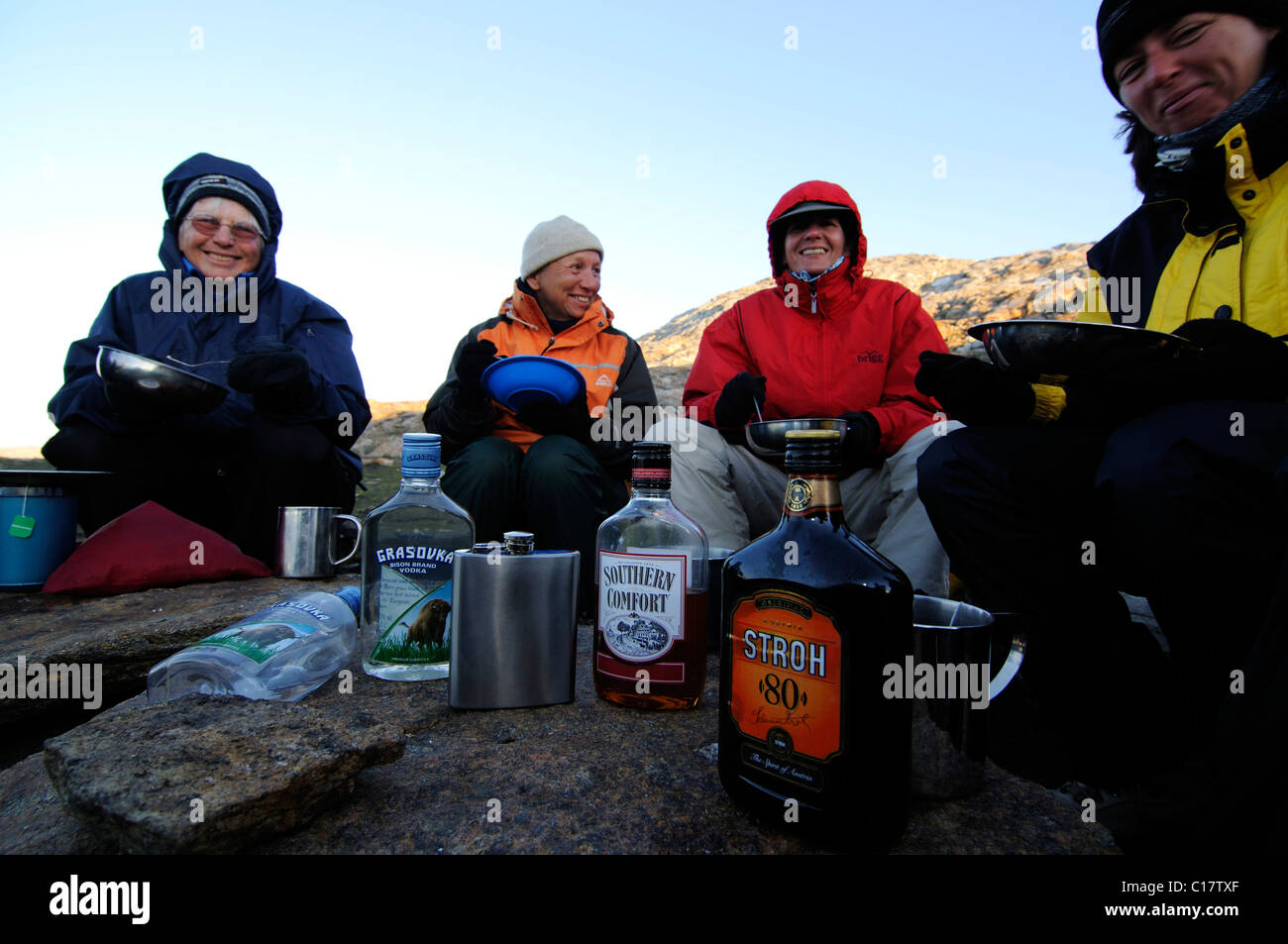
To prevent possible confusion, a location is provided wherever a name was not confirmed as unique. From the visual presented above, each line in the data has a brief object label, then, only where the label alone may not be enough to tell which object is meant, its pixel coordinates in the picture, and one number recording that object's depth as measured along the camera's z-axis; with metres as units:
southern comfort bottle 0.43
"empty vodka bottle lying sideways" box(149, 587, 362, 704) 0.42
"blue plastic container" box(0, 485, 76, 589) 0.81
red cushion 0.79
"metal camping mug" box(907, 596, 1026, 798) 0.32
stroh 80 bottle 0.28
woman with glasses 0.90
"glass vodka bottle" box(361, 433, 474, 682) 0.49
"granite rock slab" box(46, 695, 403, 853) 0.26
